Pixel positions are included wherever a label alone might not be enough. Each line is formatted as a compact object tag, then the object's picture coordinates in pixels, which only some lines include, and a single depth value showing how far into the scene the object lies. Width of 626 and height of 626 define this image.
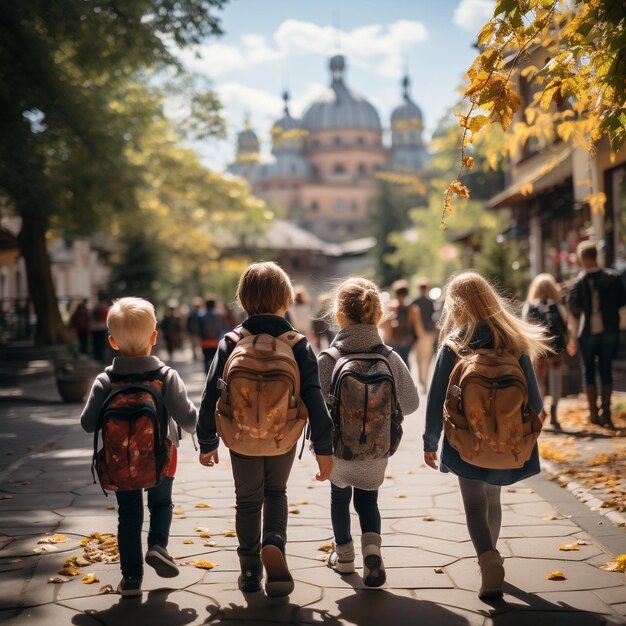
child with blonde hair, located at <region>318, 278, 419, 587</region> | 4.63
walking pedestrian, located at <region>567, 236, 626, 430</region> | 10.01
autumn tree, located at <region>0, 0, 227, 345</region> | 14.88
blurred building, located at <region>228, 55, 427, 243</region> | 117.19
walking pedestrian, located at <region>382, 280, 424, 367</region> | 14.79
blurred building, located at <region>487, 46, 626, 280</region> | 17.45
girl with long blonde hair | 4.52
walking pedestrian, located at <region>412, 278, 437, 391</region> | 15.56
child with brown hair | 4.38
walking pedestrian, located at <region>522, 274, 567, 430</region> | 9.85
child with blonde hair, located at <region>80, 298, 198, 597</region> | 4.46
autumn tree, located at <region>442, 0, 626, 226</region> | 4.98
